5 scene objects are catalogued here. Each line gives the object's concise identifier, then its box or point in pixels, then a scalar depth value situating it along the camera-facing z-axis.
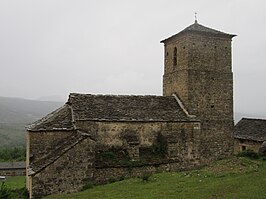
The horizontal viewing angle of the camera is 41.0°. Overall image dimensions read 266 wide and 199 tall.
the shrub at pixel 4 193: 16.32
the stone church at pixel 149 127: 18.28
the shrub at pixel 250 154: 21.26
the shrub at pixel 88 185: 18.31
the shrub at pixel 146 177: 18.00
